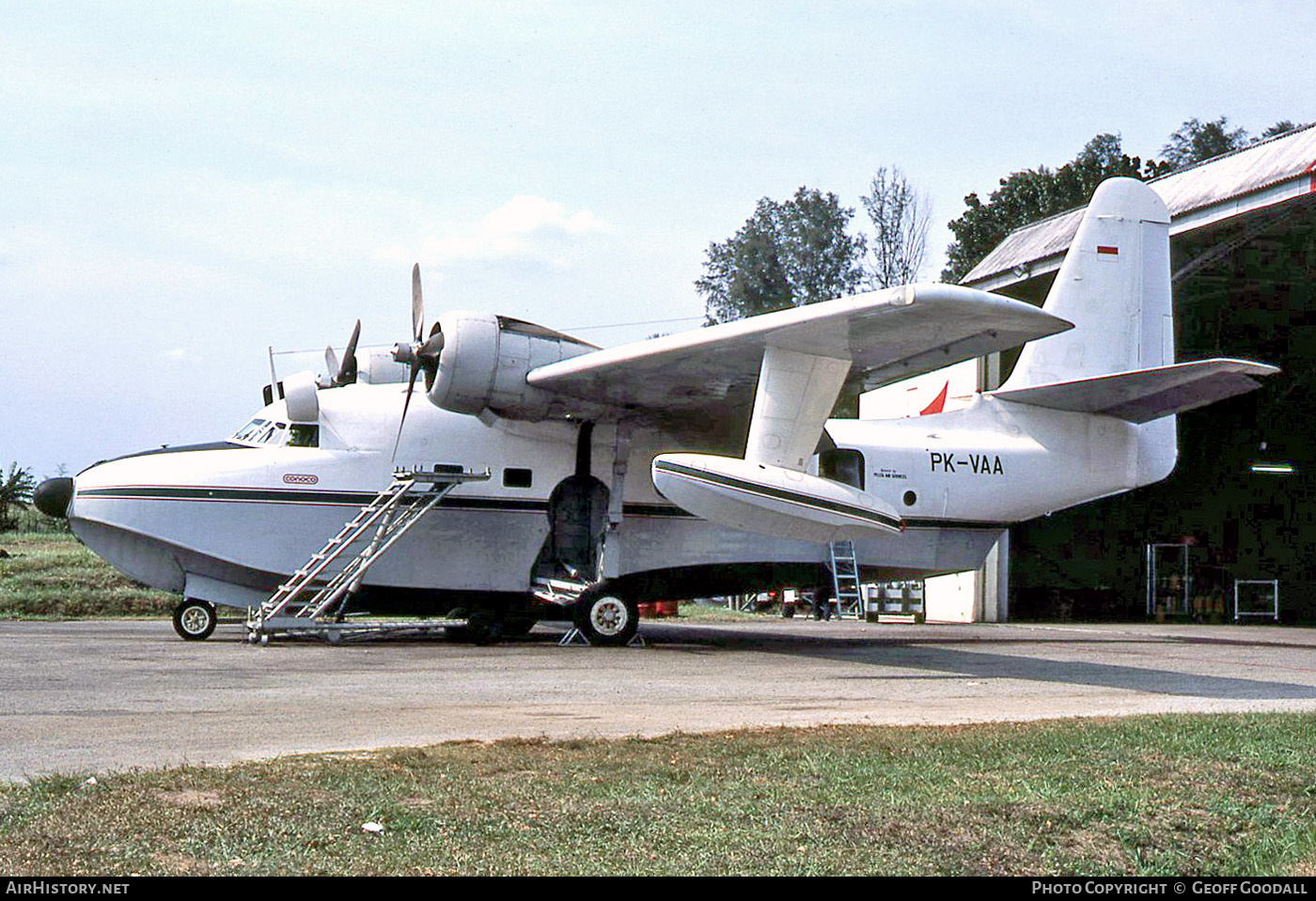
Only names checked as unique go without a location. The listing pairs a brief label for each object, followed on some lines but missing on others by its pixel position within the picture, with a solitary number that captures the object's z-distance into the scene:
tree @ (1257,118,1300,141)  65.34
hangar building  31.66
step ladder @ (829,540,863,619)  18.92
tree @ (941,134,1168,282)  56.72
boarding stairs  16.66
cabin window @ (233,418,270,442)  17.95
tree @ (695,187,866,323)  70.69
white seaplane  15.27
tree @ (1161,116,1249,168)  69.31
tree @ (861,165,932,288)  67.38
